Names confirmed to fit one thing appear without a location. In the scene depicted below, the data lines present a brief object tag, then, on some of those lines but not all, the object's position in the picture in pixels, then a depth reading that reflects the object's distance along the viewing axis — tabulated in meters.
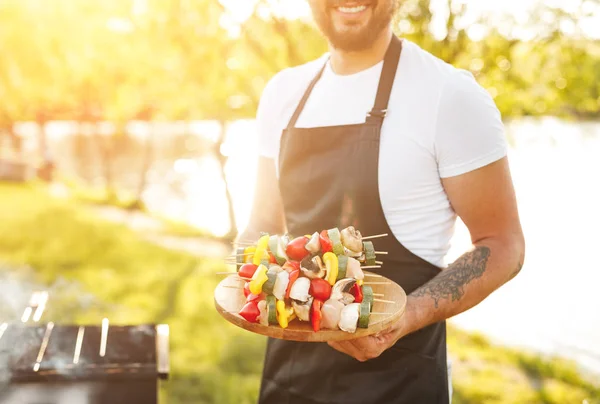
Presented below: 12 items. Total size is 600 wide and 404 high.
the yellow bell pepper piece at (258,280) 1.79
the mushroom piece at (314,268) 1.86
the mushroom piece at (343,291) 1.79
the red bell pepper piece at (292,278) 1.79
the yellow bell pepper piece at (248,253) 2.04
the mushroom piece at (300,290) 1.75
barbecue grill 2.66
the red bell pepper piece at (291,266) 1.93
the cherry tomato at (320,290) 1.80
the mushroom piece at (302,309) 1.74
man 1.95
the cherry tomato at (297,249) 1.96
